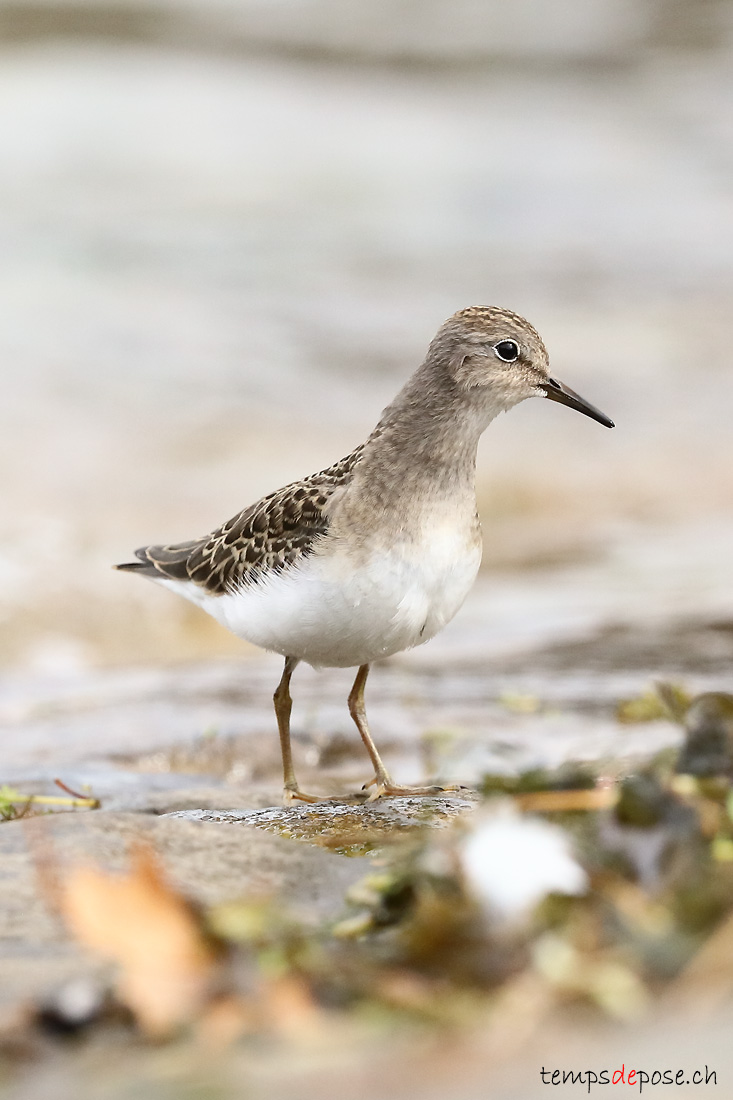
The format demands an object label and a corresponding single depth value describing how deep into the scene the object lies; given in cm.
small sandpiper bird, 902
